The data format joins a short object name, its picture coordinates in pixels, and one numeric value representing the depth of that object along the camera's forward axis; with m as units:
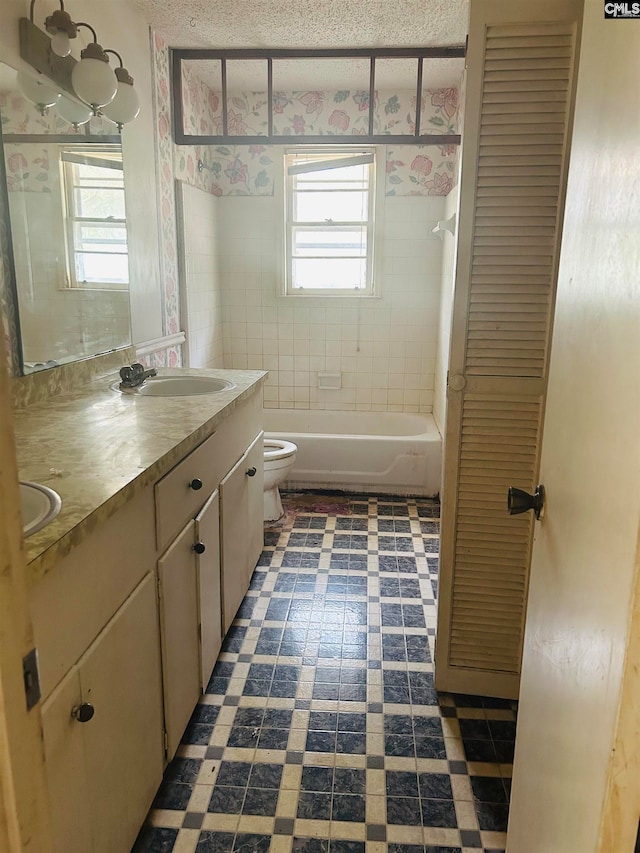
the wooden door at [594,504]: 0.60
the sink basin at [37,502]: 1.10
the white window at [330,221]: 4.15
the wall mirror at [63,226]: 1.84
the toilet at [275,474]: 3.28
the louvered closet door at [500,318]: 1.56
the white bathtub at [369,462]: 3.73
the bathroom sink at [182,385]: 2.44
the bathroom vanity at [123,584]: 1.02
